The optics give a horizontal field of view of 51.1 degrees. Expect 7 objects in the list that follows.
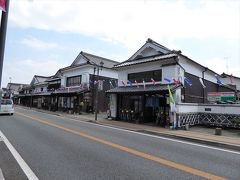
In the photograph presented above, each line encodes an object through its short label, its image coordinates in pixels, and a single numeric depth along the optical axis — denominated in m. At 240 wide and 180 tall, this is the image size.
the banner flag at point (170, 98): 18.59
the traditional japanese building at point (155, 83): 20.84
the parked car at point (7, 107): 26.55
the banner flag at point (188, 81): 21.85
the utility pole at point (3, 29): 4.94
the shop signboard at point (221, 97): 21.08
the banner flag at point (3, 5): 4.89
